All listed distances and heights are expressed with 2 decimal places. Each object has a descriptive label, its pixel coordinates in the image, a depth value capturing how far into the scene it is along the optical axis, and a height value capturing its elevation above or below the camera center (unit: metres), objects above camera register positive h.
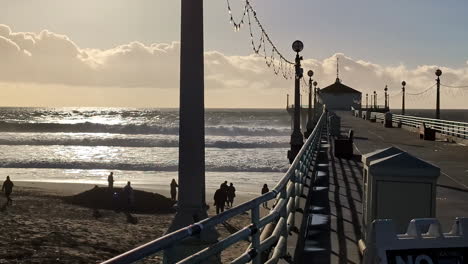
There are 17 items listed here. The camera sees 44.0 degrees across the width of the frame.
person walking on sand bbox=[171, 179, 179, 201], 32.69 -4.60
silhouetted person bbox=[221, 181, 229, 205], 28.23 -3.80
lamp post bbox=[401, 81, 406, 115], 69.06 +2.71
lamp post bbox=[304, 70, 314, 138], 36.03 -0.13
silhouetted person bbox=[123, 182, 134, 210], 31.56 -4.65
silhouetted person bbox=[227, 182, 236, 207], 30.12 -4.34
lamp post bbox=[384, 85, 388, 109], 94.49 +3.06
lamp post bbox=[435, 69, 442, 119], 43.19 +1.94
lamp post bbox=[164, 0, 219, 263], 7.37 -0.08
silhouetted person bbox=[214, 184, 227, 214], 27.52 -4.15
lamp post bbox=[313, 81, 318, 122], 52.67 +0.31
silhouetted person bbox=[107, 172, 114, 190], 35.70 -4.35
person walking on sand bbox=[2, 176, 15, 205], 33.00 -4.54
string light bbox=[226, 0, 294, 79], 11.92 +2.24
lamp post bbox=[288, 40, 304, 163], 23.08 -0.33
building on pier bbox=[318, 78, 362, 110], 115.62 +2.91
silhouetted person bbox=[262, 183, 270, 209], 27.70 -3.77
